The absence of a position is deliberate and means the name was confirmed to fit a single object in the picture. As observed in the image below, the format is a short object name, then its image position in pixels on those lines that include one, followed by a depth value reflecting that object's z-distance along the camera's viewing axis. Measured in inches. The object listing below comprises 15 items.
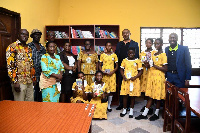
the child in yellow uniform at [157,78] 130.3
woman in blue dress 111.2
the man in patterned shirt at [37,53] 120.0
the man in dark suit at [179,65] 126.5
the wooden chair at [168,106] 92.2
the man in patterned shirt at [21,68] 101.5
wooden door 111.8
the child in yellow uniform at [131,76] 137.9
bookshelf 184.4
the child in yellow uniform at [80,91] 136.6
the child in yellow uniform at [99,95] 134.3
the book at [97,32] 181.9
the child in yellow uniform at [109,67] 151.2
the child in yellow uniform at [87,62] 152.1
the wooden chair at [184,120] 74.2
